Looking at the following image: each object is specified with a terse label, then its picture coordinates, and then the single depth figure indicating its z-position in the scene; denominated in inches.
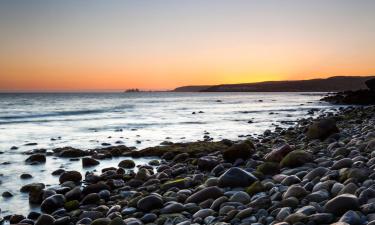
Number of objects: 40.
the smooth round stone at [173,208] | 204.8
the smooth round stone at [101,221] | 192.2
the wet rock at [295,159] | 271.6
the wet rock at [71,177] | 321.4
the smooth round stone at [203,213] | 187.9
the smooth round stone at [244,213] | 175.2
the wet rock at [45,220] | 211.0
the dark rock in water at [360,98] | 1626.6
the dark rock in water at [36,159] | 421.7
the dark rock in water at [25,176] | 345.8
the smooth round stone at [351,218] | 141.6
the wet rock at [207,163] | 322.3
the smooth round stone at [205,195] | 216.6
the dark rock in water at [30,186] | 293.0
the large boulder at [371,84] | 1802.9
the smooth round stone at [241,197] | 200.4
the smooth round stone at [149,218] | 198.1
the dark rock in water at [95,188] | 274.2
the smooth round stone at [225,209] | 186.5
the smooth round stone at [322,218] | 149.7
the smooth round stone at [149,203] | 217.6
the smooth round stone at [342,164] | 229.8
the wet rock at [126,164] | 385.4
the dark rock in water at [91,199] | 254.5
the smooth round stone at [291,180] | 219.1
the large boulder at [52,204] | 249.1
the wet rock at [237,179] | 233.6
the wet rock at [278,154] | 303.6
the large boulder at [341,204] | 155.3
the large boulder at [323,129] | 417.7
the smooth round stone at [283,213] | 163.9
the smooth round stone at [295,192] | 187.5
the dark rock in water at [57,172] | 358.8
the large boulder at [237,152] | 338.6
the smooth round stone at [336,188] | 182.4
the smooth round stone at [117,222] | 183.2
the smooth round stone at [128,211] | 214.5
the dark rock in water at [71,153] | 456.4
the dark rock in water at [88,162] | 399.2
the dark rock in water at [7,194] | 283.8
